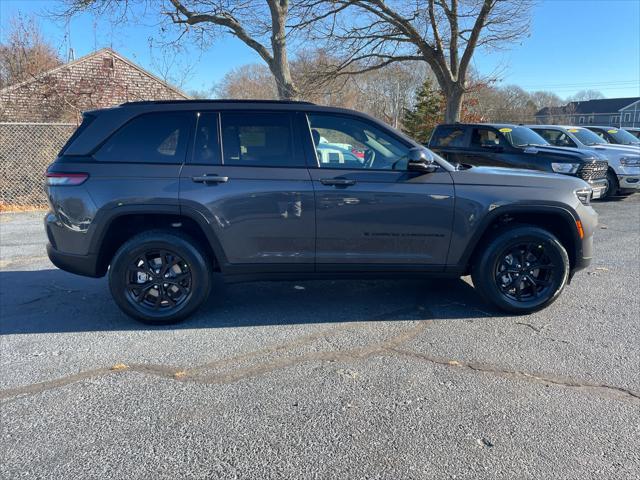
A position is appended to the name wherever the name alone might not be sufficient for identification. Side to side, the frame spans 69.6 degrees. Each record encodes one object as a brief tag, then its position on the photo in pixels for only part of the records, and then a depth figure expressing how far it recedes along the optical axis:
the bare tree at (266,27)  14.60
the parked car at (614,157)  11.59
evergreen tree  28.41
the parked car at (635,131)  19.10
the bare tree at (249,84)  41.62
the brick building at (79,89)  15.10
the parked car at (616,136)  14.51
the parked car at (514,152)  9.67
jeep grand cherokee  3.89
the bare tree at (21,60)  15.96
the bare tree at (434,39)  17.31
